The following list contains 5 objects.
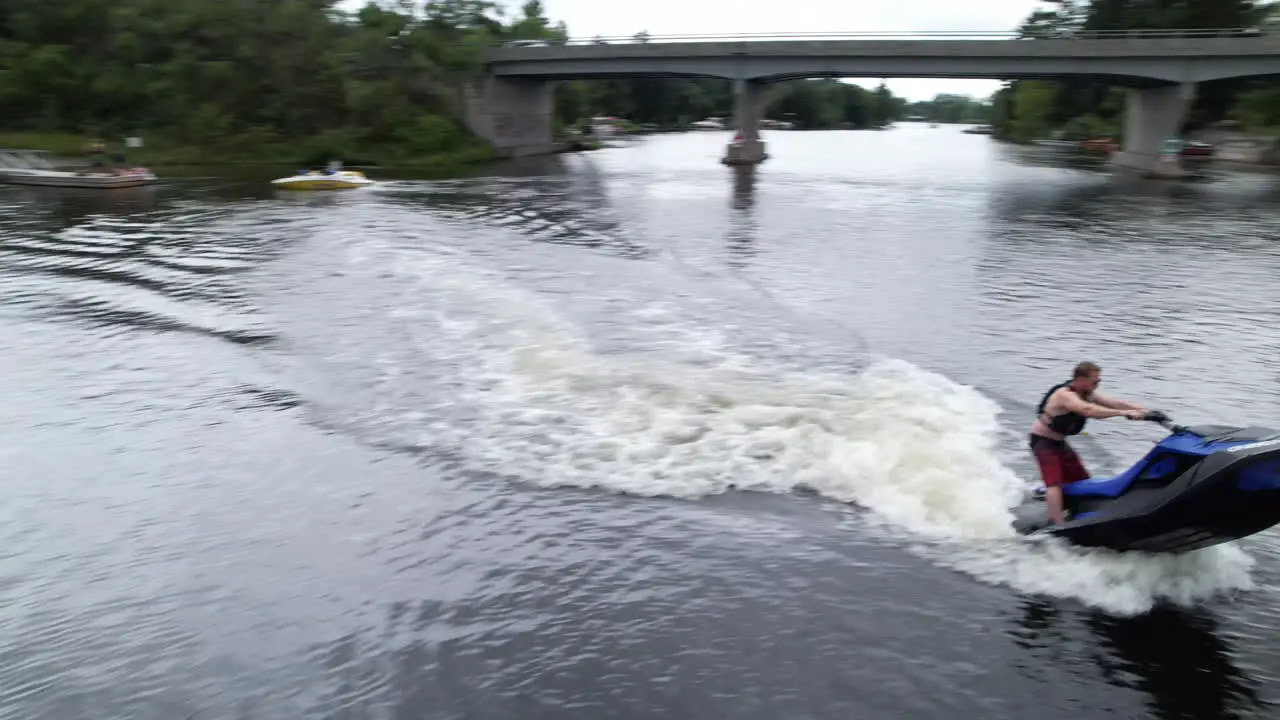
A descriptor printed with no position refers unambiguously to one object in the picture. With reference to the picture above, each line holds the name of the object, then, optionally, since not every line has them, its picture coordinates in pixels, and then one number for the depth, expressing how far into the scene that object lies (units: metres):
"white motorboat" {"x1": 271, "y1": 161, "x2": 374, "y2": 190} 47.34
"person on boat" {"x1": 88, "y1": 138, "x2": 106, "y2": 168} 48.28
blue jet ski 7.70
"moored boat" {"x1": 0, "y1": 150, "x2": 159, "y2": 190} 46.00
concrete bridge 54.62
